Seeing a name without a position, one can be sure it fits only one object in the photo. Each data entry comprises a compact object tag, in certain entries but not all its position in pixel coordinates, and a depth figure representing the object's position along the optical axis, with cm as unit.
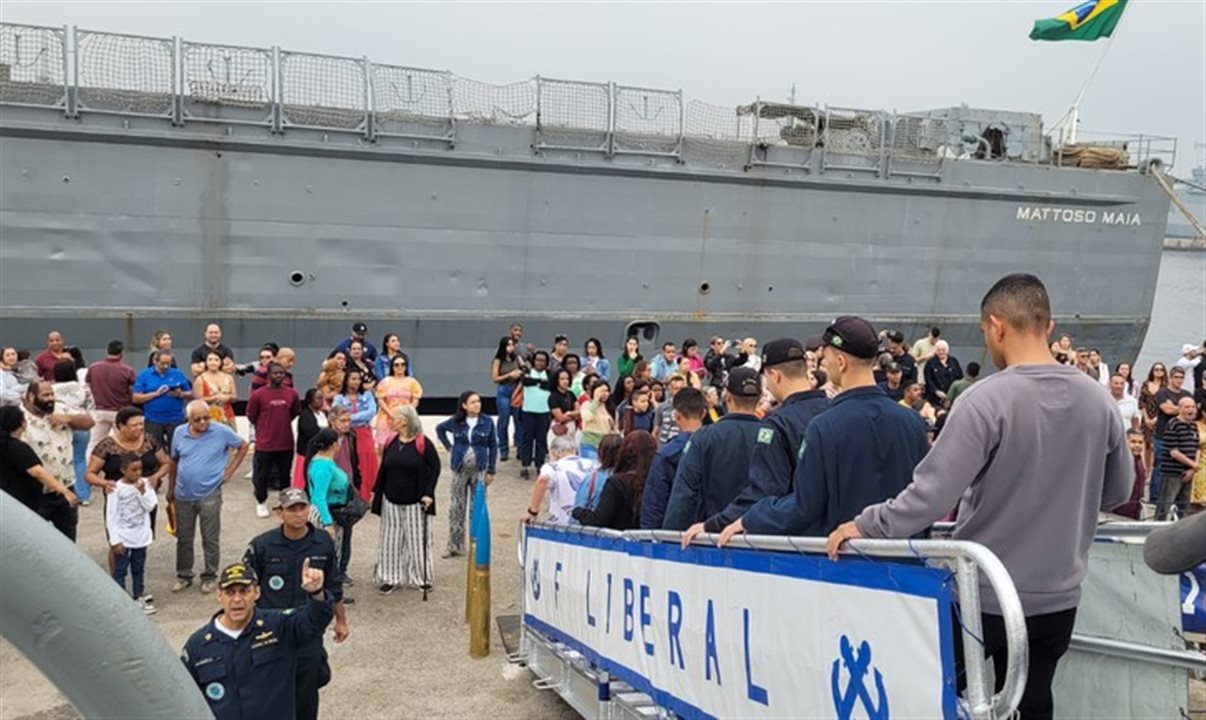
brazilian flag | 1812
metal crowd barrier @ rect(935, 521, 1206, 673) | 371
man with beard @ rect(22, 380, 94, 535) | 790
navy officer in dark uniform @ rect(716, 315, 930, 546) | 340
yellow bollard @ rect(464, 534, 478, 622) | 697
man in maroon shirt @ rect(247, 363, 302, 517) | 945
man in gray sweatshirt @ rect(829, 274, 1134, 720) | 285
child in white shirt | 699
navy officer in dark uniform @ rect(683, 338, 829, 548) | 396
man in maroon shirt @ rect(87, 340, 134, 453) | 1008
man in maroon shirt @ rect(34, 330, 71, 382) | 1103
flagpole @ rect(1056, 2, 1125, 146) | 2078
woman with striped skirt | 801
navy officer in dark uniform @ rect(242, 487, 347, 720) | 513
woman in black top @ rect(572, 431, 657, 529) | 575
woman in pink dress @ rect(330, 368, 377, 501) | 925
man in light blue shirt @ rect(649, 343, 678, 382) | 1302
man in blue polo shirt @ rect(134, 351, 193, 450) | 1002
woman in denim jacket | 867
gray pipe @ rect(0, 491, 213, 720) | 112
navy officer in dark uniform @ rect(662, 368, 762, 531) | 467
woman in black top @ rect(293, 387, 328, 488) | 875
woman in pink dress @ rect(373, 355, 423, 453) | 991
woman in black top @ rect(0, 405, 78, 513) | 691
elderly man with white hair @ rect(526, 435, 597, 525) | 757
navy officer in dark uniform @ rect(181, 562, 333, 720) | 428
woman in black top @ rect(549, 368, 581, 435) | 1116
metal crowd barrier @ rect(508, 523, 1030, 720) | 233
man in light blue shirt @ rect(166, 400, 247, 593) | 769
